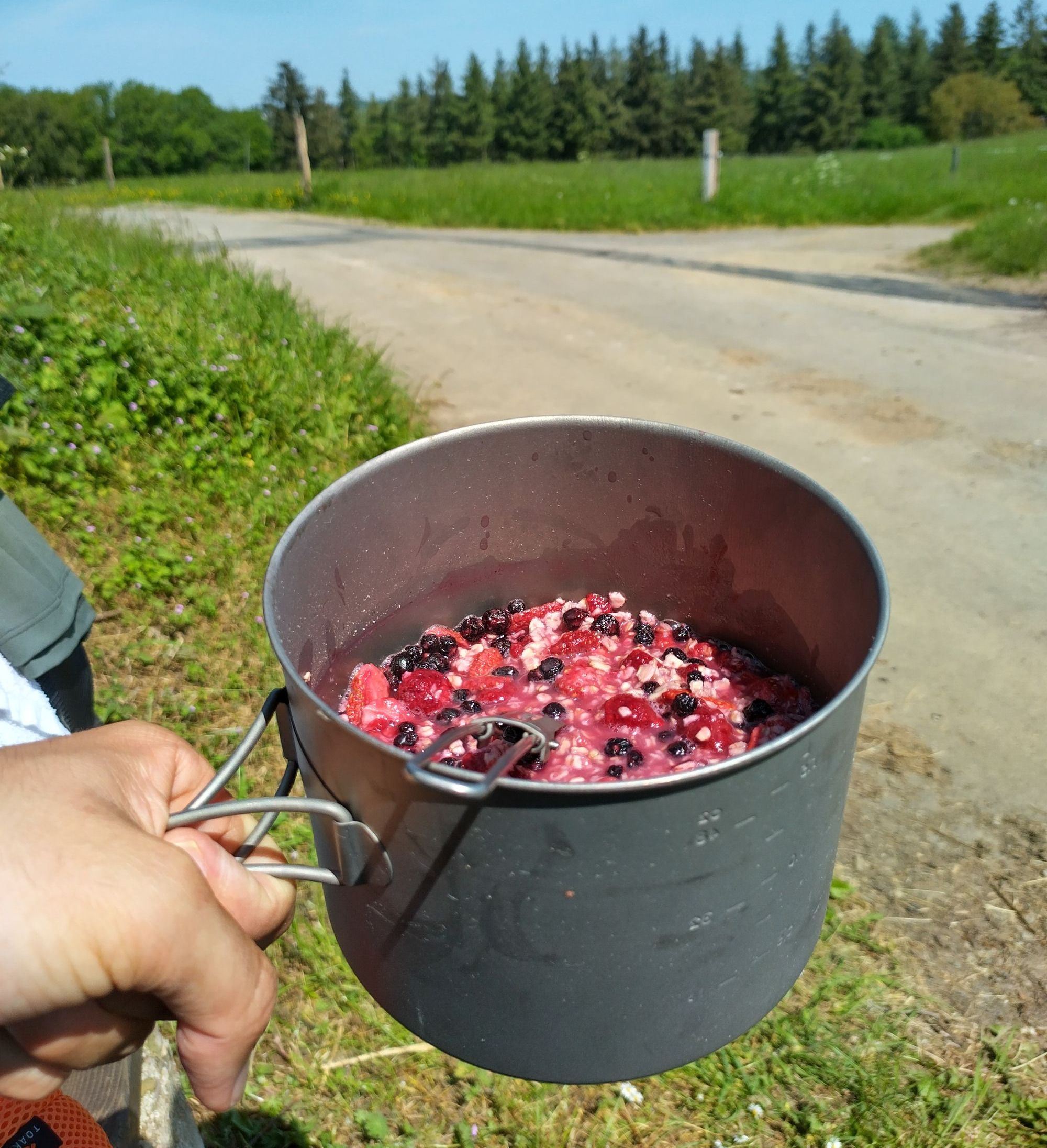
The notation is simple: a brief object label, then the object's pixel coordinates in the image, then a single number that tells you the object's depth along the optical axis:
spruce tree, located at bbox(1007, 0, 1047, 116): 61.59
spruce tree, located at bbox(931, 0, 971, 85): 68.25
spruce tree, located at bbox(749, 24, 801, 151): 69.50
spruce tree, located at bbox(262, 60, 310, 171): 33.62
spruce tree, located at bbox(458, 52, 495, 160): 66.56
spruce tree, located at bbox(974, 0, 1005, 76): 69.50
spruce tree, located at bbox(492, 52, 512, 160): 67.50
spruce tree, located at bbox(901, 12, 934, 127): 70.19
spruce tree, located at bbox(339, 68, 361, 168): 69.75
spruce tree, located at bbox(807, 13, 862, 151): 68.12
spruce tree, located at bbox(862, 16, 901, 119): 70.31
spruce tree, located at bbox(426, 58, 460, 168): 68.00
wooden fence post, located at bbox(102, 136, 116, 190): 32.28
